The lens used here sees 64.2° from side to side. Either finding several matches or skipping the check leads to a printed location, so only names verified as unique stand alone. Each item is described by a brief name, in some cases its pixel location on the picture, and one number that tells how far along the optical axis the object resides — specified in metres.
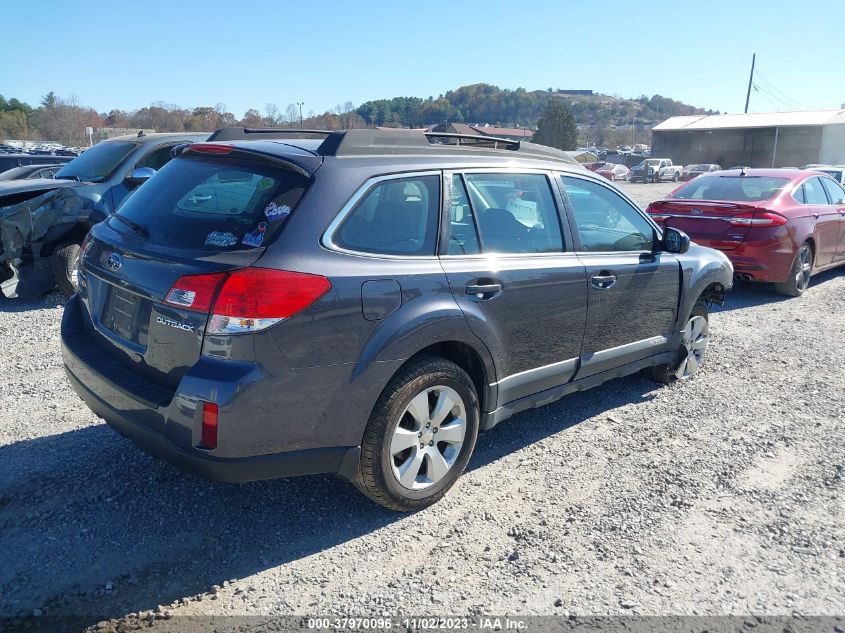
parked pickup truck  48.09
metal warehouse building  54.31
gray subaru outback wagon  2.82
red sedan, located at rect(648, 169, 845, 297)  8.29
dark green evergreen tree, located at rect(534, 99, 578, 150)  77.50
